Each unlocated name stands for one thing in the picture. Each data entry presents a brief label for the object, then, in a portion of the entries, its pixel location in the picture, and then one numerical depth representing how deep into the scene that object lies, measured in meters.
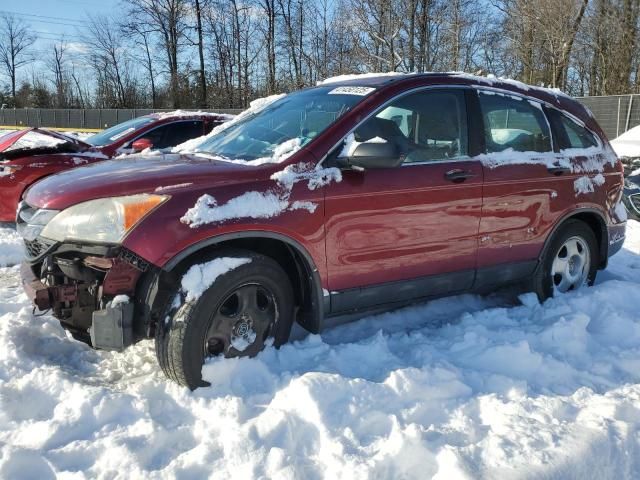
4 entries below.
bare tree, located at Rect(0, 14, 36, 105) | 59.72
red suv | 2.87
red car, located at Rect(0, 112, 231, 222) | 6.81
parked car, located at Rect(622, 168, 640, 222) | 7.81
